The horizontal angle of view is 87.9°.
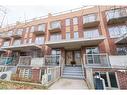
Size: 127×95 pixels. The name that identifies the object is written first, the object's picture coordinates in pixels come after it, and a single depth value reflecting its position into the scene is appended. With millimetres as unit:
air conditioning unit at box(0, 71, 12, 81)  5265
